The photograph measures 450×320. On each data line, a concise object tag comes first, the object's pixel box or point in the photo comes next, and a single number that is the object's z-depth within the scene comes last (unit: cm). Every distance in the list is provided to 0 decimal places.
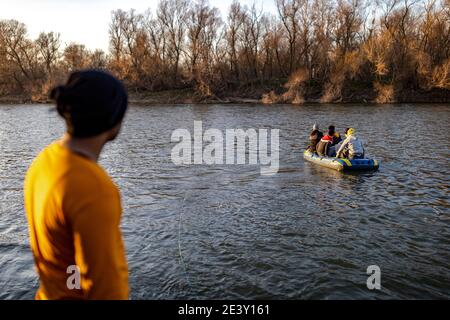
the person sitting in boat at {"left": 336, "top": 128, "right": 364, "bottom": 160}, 1448
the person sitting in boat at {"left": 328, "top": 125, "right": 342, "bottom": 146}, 1542
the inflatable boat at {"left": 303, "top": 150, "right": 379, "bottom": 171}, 1396
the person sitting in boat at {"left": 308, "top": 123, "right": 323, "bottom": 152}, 1633
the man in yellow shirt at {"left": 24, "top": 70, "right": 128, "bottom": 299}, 177
